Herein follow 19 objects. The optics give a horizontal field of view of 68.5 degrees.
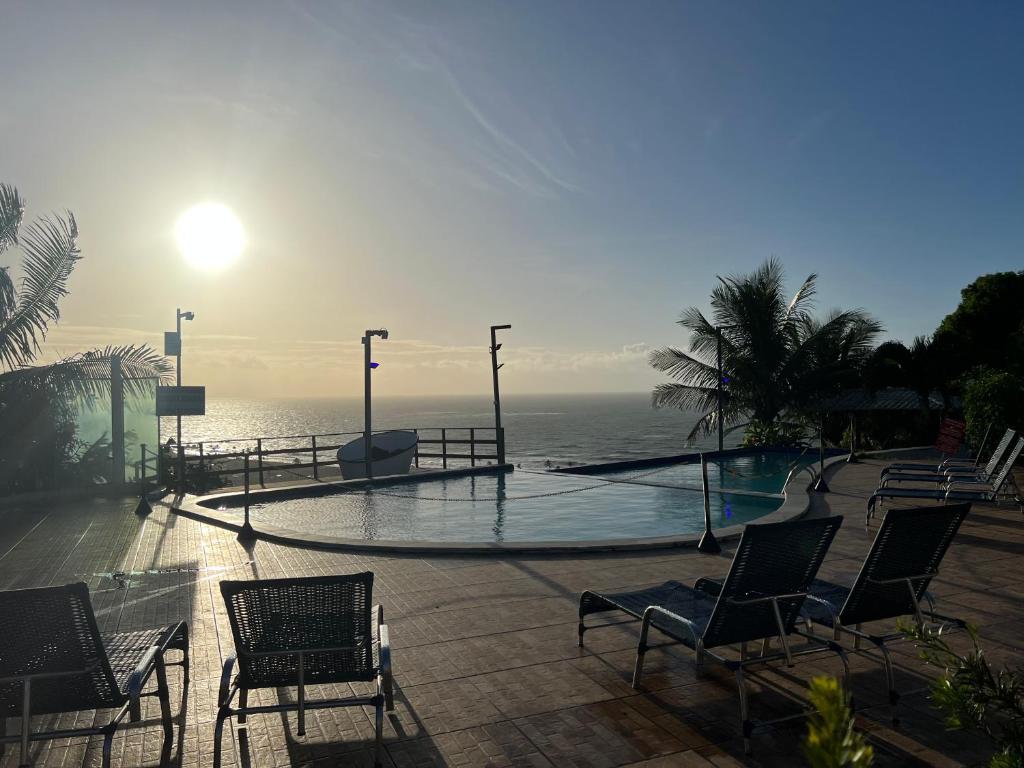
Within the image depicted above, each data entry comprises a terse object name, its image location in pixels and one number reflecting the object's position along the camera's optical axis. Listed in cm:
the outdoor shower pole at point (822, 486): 1191
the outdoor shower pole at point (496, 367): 1902
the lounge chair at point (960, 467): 910
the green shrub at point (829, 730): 84
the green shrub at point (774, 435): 2223
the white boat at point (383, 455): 1994
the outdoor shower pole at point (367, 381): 1674
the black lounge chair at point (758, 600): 369
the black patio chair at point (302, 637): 339
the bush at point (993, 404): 1250
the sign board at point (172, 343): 1766
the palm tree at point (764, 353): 2397
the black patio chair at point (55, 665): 300
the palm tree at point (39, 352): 1435
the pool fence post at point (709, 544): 758
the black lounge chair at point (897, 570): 399
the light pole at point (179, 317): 1808
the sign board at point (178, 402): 1491
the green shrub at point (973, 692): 158
